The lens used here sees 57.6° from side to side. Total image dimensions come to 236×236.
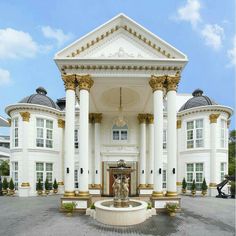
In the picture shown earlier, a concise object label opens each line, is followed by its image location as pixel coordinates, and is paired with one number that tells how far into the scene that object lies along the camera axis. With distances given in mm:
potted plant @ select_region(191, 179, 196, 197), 19733
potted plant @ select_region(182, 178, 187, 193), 20609
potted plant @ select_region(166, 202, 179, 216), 11047
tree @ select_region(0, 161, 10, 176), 33594
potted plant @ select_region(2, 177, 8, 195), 19578
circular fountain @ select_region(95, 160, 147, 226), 9633
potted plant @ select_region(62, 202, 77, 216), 10828
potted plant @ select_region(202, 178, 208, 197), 19483
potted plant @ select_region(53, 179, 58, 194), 20266
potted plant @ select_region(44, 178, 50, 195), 19625
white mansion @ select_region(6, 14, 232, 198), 12484
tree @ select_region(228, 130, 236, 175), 29391
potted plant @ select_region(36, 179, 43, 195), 19214
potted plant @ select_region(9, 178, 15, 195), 19203
